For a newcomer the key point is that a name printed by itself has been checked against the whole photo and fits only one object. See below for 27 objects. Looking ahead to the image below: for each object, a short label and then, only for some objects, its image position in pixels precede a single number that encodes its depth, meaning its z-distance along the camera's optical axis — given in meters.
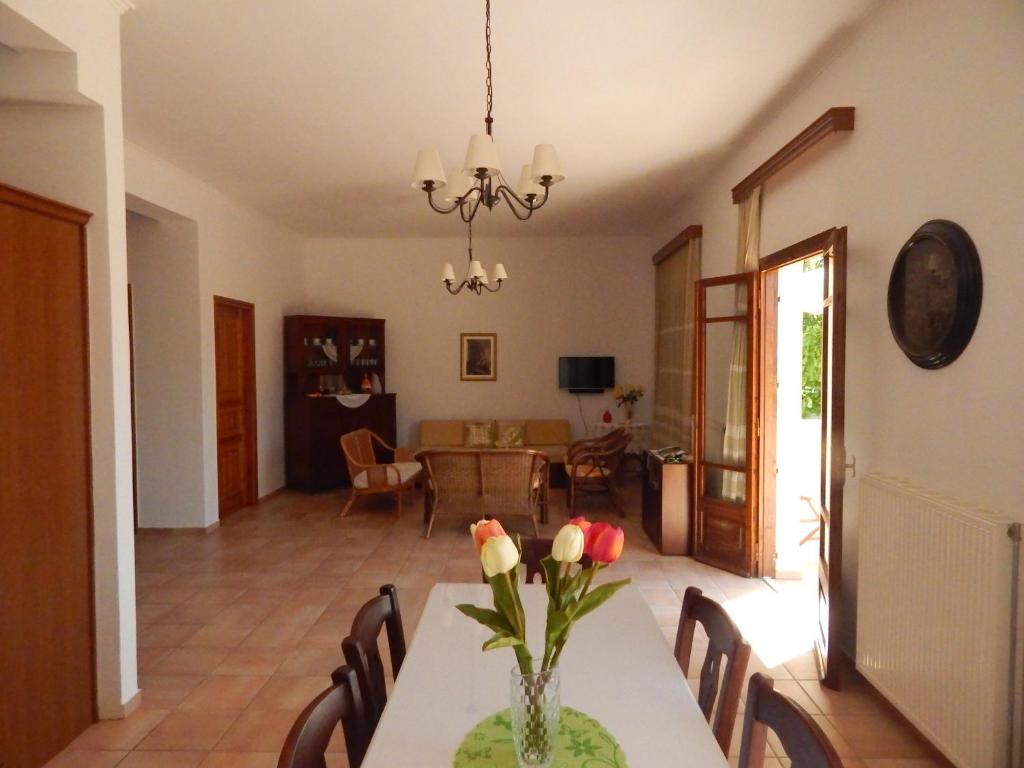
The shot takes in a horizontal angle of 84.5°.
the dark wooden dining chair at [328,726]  1.04
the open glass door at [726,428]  4.06
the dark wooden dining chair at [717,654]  1.34
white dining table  1.18
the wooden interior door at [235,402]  5.82
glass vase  1.08
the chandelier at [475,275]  5.55
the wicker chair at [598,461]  5.71
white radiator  1.85
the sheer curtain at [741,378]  4.11
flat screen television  7.77
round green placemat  1.13
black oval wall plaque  2.14
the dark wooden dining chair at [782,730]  0.98
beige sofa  7.63
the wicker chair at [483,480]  5.07
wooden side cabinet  4.68
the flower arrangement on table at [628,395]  7.48
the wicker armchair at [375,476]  5.84
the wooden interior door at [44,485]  2.12
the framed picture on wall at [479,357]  7.95
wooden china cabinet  6.84
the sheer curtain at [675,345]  5.55
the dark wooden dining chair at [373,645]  1.39
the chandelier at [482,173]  2.35
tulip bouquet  1.03
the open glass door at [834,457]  2.78
